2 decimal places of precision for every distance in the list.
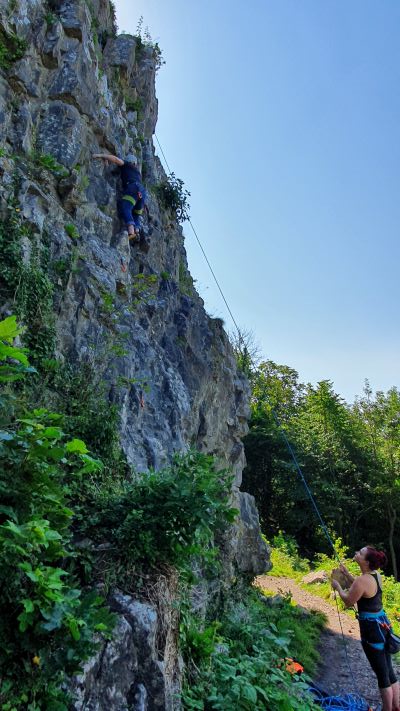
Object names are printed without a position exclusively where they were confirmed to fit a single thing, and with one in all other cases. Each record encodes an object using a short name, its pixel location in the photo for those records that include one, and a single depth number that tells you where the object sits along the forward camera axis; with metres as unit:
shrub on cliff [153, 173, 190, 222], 12.33
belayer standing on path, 5.17
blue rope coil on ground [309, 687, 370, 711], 5.82
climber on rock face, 9.08
